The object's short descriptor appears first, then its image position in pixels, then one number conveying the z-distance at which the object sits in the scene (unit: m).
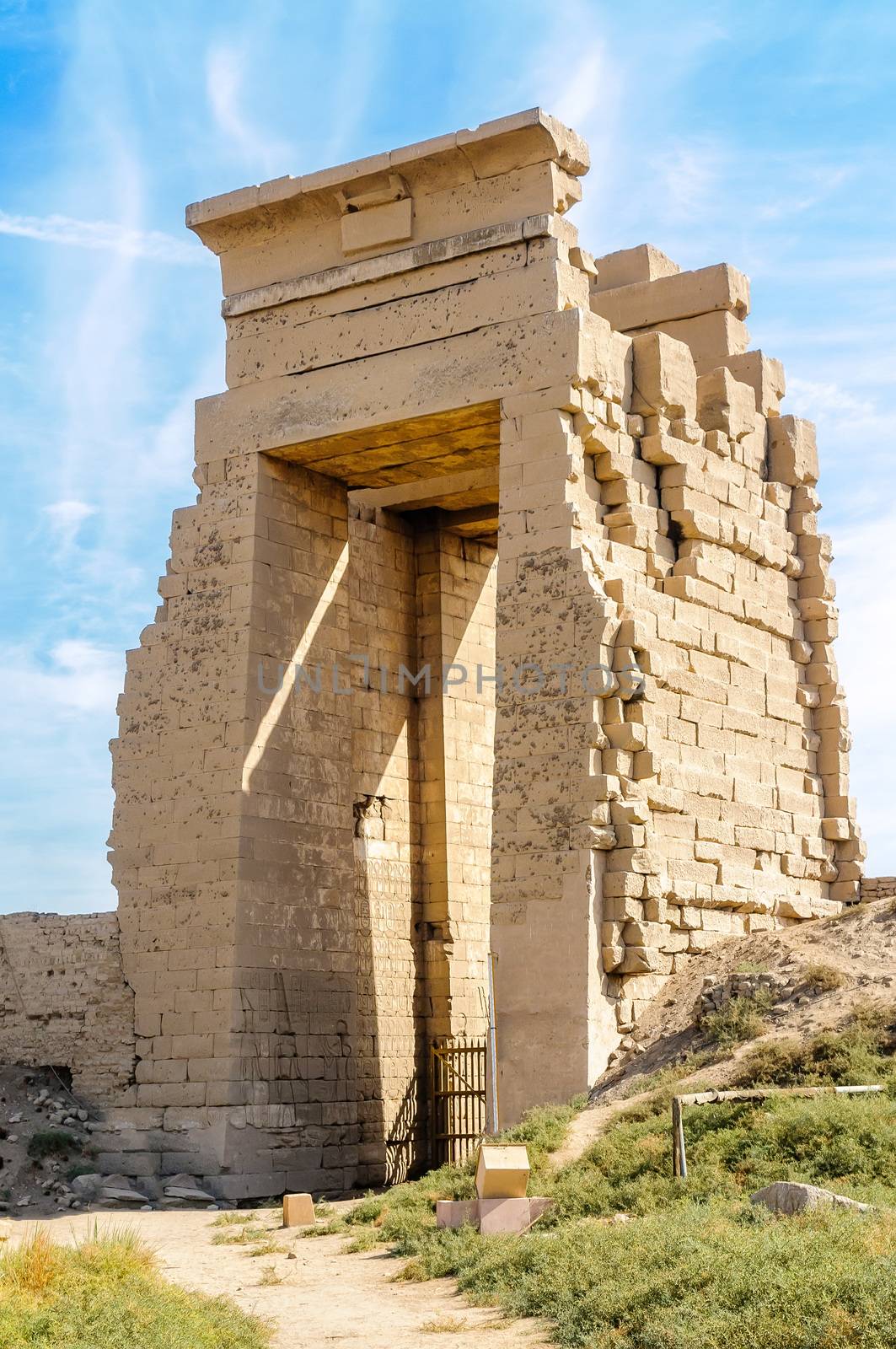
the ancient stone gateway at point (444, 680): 15.17
